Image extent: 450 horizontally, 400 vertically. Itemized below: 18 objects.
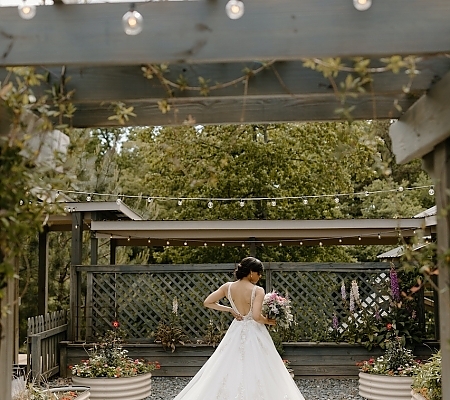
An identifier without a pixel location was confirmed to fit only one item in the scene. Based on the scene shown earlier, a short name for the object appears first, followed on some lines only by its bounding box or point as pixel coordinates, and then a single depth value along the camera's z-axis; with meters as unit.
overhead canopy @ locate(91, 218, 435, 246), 11.33
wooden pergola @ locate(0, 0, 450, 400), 2.65
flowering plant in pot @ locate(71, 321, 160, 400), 8.25
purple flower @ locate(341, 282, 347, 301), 10.48
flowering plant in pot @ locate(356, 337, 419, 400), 8.16
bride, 6.46
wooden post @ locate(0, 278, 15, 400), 3.23
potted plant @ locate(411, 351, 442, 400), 6.06
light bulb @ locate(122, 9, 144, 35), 2.65
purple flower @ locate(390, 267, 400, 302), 10.09
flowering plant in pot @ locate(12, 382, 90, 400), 5.59
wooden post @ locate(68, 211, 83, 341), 10.70
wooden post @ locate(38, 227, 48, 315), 12.16
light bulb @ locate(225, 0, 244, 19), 2.63
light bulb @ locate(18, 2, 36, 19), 2.73
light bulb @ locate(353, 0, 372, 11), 2.62
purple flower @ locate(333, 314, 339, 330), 10.48
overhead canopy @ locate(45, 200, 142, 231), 10.89
